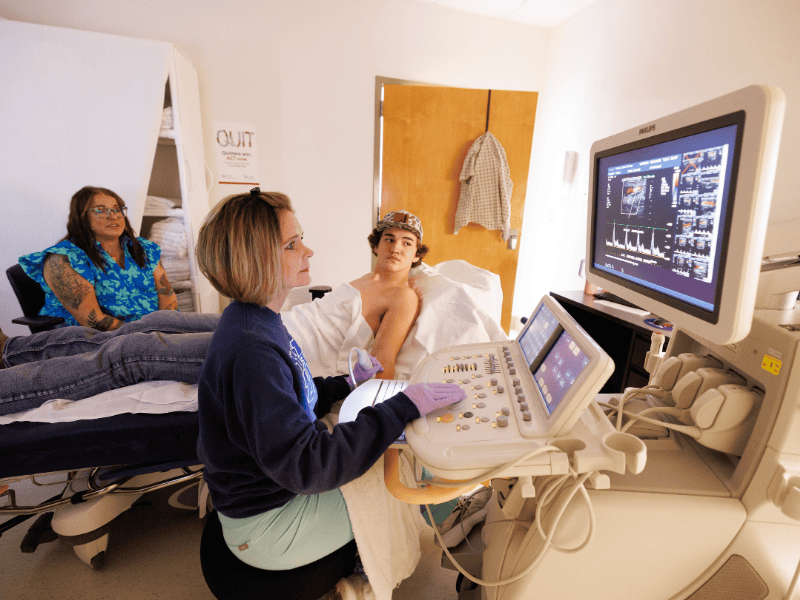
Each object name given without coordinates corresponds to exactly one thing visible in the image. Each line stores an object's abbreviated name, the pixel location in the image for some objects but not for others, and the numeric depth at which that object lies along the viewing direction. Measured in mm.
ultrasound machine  552
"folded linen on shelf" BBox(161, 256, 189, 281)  2561
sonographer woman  748
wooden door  2979
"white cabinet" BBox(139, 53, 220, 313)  2396
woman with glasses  1929
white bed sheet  1704
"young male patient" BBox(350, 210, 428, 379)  1785
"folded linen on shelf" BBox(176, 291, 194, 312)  2648
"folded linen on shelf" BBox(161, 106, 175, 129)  2367
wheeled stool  911
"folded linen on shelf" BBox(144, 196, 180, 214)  2471
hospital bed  1162
